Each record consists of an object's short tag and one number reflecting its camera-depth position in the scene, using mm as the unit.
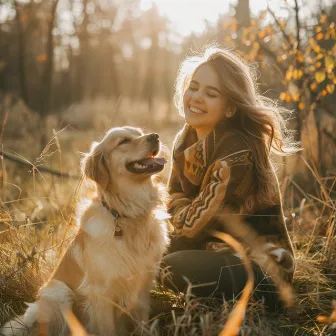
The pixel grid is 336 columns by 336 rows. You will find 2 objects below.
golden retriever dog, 2688
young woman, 2928
